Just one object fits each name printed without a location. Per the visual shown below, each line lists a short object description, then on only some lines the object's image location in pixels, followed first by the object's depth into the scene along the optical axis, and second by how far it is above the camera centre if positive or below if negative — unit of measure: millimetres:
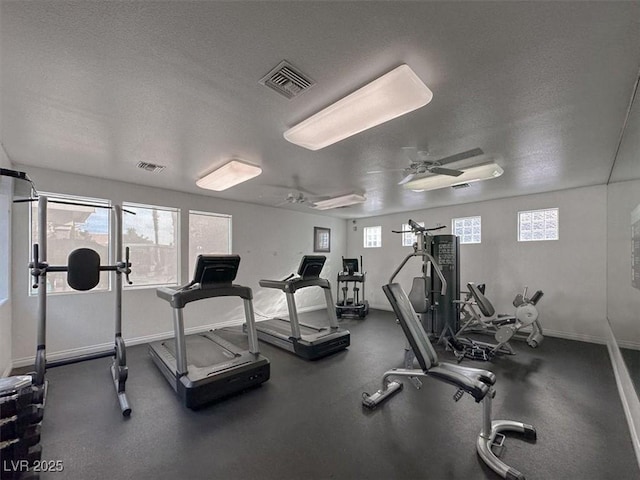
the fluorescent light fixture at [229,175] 3254 +879
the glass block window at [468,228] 5606 +261
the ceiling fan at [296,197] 4477 +756
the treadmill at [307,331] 3771 -1438
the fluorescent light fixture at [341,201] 4598 +733
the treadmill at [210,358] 2549 -1337
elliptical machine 6273 -1472
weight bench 1821 -1064
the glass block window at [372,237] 7395 +108
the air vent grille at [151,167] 3368 +979
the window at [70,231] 3652 +149
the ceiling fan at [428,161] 2868 +936
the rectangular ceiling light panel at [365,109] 1609 +923
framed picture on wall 7195 +50
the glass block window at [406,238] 6668 +67
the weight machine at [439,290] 4457 -867
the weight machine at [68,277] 2291 -327
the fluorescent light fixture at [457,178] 3095 +816
